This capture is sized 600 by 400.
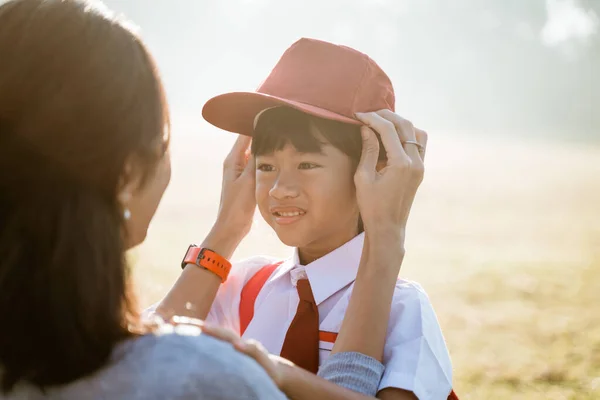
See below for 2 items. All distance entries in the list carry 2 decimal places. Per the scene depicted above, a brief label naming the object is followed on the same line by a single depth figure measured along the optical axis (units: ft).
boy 4.19
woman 2.97
